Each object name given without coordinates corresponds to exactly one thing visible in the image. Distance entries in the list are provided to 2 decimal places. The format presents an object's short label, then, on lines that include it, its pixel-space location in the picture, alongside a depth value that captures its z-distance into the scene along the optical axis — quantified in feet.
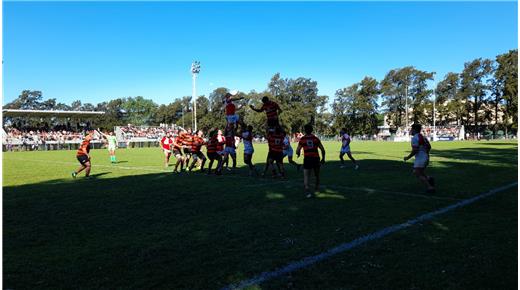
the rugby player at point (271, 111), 41.37
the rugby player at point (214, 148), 46.91
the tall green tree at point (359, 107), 299.17
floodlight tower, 136.38
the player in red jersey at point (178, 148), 51.65
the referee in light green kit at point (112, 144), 72.41
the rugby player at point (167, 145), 60.38
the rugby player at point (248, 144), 46.40
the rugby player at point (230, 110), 46.98
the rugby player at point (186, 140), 50.74
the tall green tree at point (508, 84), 211.82
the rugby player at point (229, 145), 48.63
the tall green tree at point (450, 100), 275.59
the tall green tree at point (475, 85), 270.87
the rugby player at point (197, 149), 50.60
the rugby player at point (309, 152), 31.32
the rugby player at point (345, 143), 54.90
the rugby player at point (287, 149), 52.47
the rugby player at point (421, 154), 32.30
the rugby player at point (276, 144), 41.06
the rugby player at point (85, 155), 46.60
